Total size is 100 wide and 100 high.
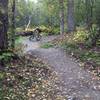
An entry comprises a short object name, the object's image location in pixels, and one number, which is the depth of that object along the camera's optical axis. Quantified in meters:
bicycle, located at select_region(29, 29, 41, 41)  12.91
